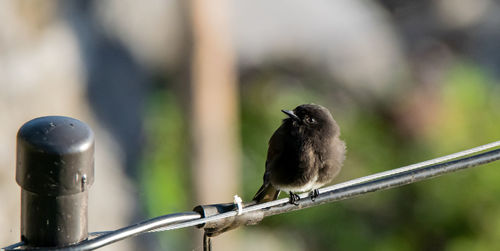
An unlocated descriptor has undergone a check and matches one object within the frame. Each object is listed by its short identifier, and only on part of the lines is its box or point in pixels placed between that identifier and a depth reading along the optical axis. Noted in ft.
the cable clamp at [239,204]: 22.90
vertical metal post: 18.29
